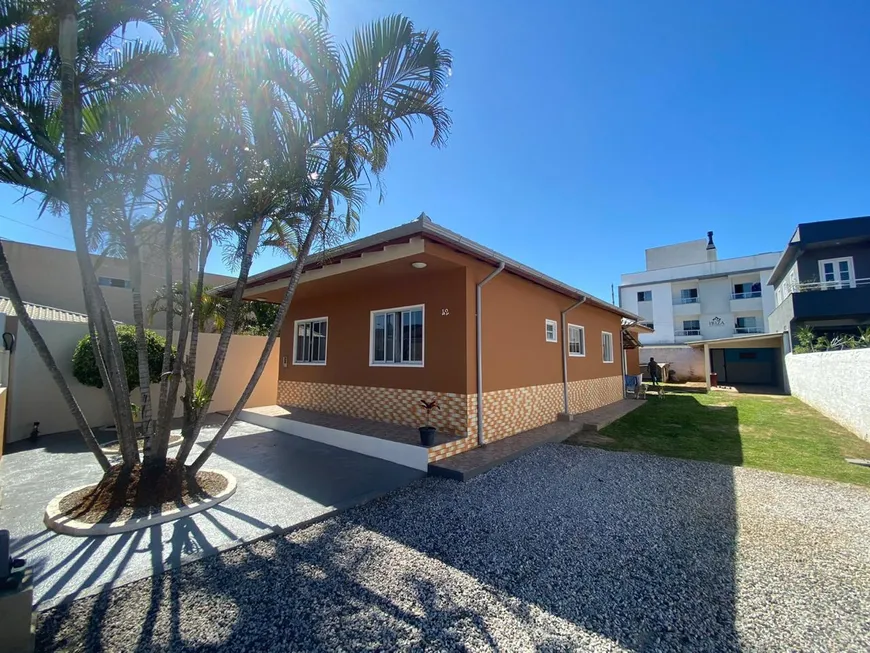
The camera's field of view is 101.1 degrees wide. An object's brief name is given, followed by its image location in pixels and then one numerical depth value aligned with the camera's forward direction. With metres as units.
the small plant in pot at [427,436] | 6.37
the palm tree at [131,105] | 4.02
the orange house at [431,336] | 7.05
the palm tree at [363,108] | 4.59
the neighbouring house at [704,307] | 25.92
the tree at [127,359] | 8.91
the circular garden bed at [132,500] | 4.07
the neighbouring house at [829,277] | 16.38
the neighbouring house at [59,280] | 16.14
